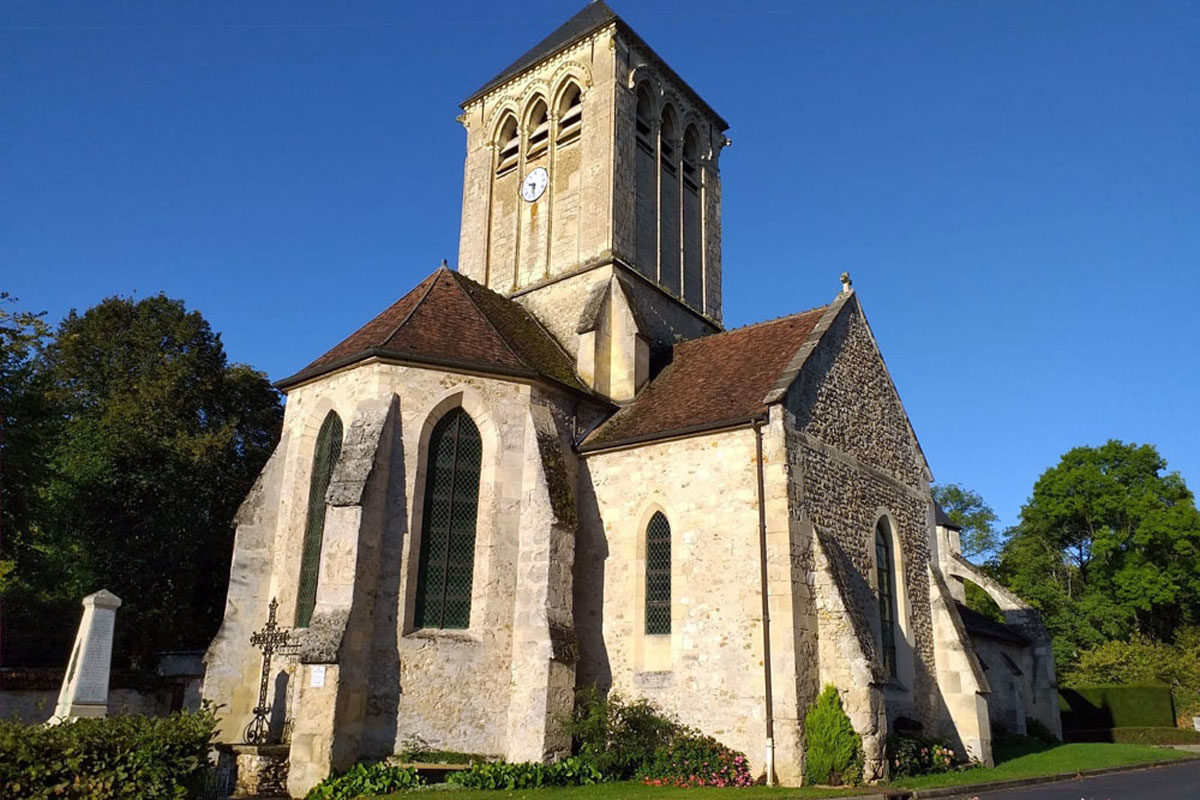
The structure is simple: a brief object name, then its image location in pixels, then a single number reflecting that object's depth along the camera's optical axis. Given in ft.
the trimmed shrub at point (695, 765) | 44.91
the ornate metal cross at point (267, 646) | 48.91
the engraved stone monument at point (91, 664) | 40.83
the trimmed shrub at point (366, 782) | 41.34
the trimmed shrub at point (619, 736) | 47.06
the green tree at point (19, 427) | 58.23
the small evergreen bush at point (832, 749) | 43.83
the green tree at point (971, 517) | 172.65
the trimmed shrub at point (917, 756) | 48.96
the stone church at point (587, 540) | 46.55
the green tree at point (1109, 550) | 123.34
